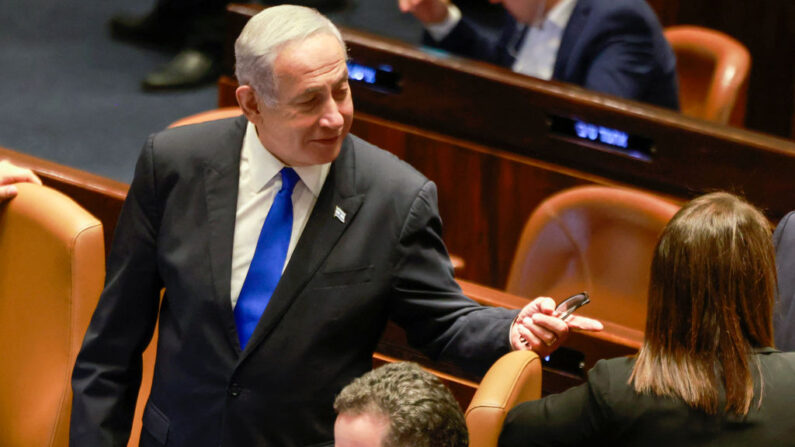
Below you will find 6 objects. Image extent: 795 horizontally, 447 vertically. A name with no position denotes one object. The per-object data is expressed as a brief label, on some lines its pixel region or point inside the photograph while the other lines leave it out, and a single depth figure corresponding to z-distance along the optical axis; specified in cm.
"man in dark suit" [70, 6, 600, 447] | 1090
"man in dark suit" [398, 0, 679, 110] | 1225
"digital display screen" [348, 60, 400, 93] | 1228
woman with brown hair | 1070
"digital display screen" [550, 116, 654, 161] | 1201
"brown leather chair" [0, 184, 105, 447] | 1120
